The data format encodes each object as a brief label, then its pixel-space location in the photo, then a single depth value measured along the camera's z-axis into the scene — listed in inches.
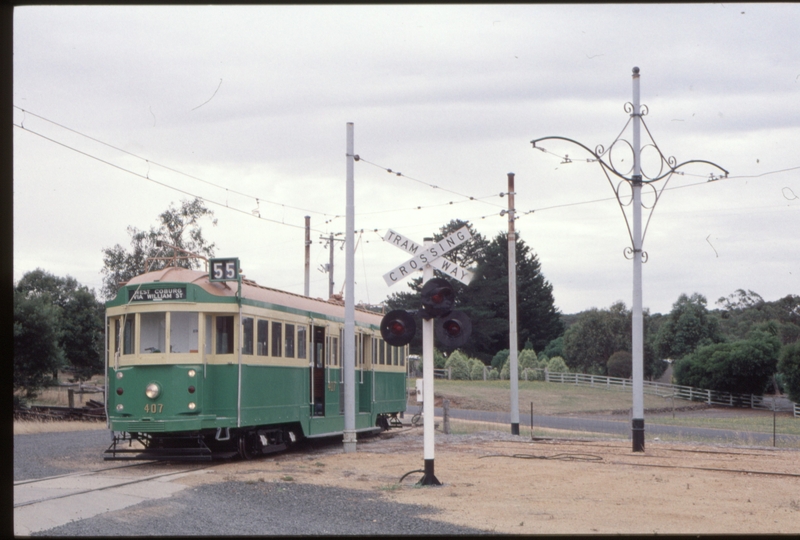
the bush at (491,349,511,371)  2599.7
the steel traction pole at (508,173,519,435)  976.4
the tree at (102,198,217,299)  1499.8
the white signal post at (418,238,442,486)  497.4
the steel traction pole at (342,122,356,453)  737.6
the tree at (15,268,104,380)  1774.1
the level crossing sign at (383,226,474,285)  498.3
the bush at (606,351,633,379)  2484.0
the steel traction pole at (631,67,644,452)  745.6
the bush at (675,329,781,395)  2092.8
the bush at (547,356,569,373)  2426.2
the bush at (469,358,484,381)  2394.2
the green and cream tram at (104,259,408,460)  600.1
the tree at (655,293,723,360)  2500.0
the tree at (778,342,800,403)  1844.1
